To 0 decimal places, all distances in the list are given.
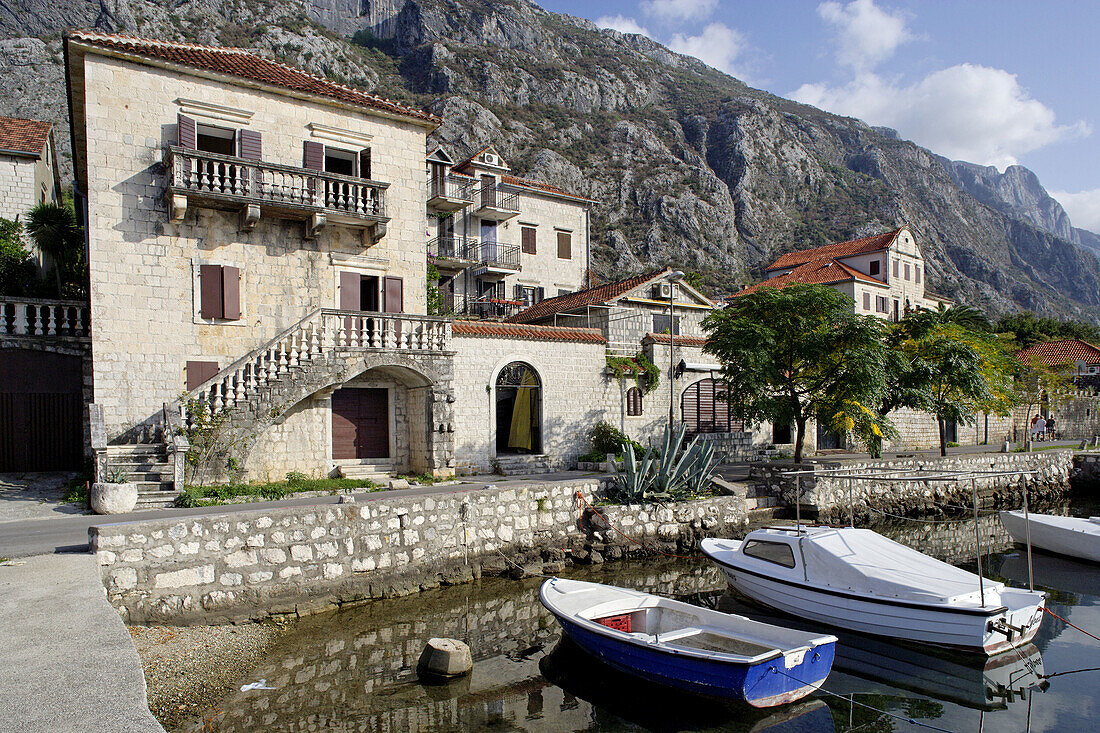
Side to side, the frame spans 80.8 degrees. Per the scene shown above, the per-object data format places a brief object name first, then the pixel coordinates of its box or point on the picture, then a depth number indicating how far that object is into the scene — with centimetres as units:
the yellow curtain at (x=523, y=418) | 2352
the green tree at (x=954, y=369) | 2225
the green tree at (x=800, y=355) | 1936
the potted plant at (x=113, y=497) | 1363
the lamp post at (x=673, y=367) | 2416
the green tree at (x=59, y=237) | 2209
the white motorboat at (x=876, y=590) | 1045
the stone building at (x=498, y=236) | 3553
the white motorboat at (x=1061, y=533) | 1691
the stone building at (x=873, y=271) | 4891
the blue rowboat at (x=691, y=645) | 825
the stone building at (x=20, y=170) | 2412
